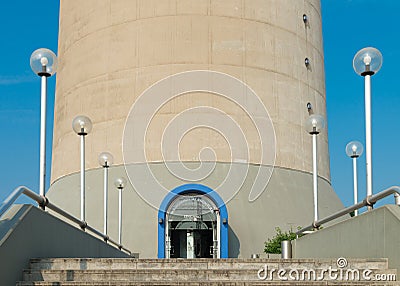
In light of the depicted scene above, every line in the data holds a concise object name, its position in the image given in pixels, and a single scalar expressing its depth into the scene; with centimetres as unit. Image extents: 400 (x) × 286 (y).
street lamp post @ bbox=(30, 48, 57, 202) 1112
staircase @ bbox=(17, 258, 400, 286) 746
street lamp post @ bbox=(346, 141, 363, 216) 1891
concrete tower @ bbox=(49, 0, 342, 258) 2681
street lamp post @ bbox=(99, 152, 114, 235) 2017
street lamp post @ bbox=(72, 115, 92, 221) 1568
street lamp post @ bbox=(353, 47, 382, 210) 1070
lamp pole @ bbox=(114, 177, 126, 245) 2112
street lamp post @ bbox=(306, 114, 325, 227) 1614
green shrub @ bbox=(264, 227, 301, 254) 2503
